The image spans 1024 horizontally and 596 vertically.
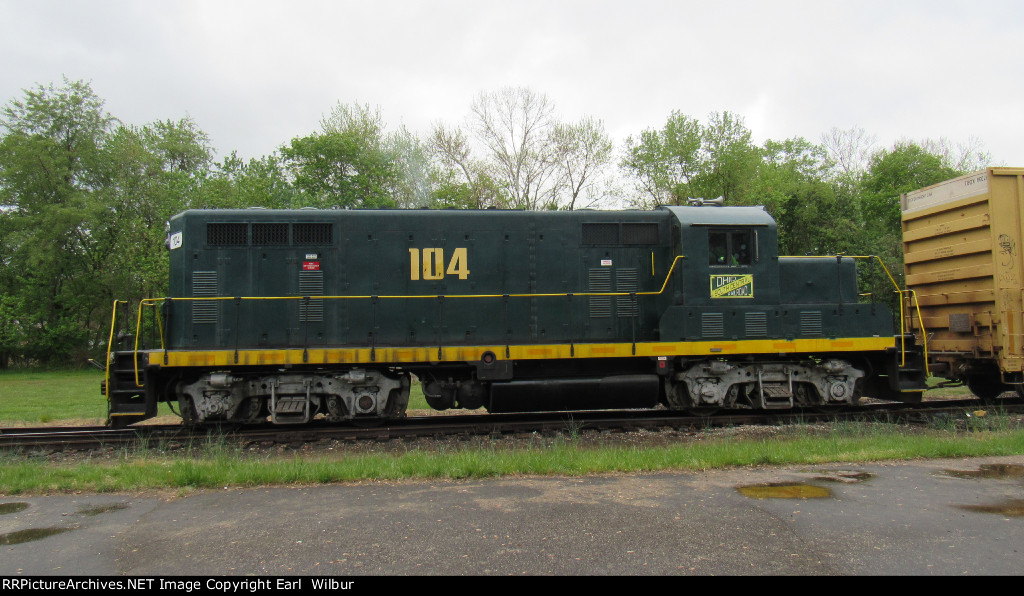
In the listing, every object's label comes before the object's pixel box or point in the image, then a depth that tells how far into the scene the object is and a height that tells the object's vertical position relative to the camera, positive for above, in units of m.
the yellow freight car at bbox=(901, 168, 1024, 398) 9.64 +0.84
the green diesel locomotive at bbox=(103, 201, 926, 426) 9.06 +0.19
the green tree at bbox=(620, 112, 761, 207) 28.95 +8.75
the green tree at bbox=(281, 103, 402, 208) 33.03 +9.43
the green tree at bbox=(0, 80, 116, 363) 30.20 +5.89
